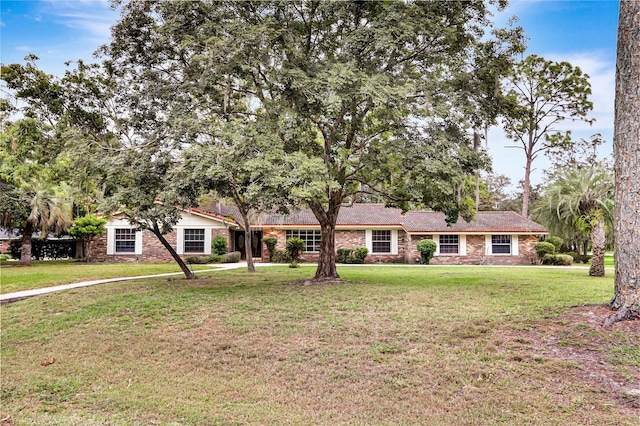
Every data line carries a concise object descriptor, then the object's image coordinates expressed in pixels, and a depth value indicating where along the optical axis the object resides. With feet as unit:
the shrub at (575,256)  103.53
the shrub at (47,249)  100.67
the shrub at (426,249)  89.04
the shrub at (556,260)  88.43
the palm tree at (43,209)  75.72
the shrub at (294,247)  90.53
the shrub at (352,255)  90.53
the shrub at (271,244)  92.53
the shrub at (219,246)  90.89
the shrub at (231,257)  89.20
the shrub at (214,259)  88.38
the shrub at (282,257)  90.79
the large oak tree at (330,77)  37.50
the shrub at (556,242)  92.56
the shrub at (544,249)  89.51
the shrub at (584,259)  103.78
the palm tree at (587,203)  54.85
